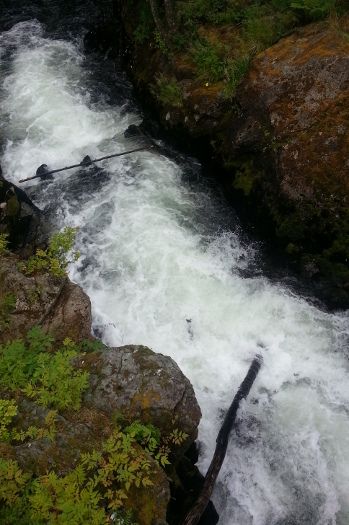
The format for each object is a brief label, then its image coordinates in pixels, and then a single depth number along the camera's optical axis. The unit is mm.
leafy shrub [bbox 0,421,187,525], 5406
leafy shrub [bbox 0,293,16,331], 7699
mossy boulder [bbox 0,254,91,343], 7801
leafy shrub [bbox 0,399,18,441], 6141
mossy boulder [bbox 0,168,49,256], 10477
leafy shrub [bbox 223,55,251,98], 11461
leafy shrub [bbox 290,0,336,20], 10852
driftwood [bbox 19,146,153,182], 12642
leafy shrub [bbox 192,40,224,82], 11969
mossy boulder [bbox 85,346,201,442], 6508
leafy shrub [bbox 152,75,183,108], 12562
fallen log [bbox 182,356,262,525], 6754
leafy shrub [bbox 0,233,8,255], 8969
